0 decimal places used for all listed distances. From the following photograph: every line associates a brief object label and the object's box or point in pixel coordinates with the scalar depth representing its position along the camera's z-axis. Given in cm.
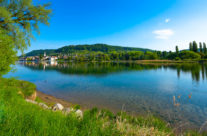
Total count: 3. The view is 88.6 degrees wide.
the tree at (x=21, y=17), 1220
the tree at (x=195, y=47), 10454
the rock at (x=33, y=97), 1125
